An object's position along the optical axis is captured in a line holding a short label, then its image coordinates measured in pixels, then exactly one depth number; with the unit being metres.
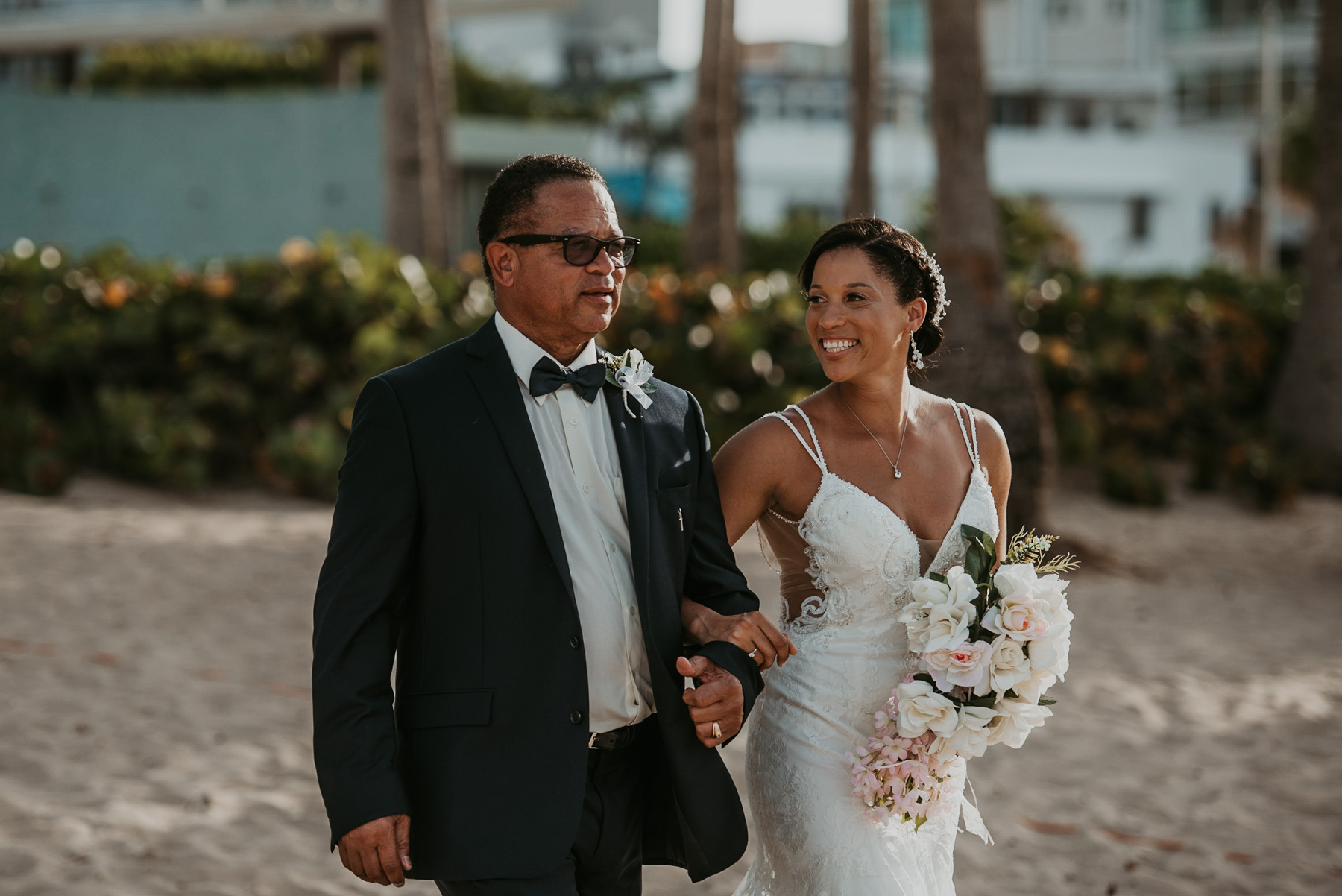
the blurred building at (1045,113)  54.03
